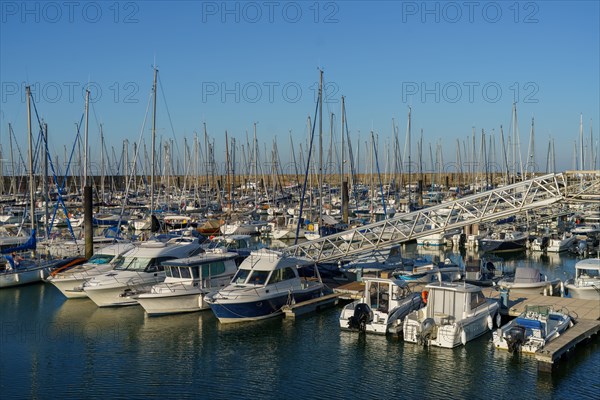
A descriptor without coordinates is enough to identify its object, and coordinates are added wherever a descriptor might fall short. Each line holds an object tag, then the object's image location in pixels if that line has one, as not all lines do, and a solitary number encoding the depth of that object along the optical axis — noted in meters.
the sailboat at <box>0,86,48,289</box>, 34.50
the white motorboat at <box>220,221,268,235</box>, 59.08
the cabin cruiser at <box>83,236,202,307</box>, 28.95
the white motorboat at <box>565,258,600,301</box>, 29.28
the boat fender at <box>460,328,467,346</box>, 22.54
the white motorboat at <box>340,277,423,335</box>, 24.22
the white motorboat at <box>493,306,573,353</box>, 21.41
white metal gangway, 27.92
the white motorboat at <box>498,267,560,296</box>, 29.92
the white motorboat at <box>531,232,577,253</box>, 49.22
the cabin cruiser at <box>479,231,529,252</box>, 49.91
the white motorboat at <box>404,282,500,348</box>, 22.52
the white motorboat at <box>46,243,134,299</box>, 31.22
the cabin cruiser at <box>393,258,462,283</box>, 31.67
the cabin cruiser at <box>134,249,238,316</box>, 27.39
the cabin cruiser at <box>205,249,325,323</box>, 25.91
